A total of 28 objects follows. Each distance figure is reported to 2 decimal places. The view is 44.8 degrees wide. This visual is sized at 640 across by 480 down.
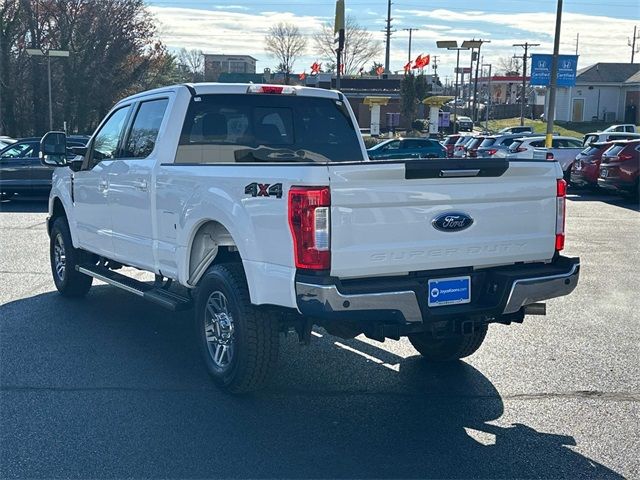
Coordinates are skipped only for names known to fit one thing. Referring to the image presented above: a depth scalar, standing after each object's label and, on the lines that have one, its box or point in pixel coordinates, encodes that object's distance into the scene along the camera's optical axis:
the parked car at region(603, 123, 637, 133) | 48.48
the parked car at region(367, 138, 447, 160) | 30.78
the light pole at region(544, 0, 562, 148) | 25.48
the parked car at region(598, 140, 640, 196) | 20.55
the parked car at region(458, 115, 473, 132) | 74.12
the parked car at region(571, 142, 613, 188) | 23.14
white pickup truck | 4.71
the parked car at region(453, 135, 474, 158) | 32.12
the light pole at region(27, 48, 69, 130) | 29.14
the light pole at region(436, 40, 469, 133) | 64.31
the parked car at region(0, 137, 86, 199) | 19.36
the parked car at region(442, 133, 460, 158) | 36.47
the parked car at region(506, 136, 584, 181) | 26.29
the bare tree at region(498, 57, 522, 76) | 123.91
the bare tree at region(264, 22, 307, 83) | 84.06
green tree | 45.19
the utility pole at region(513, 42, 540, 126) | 83.76
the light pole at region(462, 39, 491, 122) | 63.34
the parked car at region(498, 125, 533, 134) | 48.06
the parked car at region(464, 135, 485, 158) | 30.12
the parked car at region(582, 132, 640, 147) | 28.72
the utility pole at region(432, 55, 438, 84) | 107.88
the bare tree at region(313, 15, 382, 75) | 90.50
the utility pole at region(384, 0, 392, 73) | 79.29
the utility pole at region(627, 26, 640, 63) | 101.12
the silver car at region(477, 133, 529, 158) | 27.62
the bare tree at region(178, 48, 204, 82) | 88.81
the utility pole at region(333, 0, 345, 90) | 23.03
